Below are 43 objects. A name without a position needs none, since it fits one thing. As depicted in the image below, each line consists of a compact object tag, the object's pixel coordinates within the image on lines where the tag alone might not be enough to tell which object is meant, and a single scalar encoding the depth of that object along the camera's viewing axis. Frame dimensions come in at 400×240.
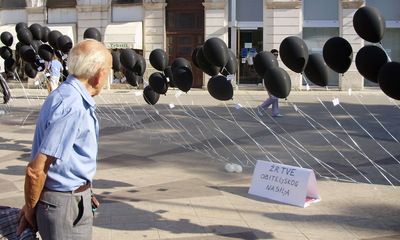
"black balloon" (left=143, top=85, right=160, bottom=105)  10.46
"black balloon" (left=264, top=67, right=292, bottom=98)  6.98
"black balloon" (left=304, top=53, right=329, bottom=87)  7.16
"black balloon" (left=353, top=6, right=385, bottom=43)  6.06
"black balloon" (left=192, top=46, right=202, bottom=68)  8.90
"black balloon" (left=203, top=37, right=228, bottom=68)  7.60
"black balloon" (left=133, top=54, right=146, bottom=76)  10.12
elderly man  2.94
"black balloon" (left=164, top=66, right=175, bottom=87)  9.53
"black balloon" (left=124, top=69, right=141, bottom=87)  10.68
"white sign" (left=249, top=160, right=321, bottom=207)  6.34
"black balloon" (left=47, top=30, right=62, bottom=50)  11.47
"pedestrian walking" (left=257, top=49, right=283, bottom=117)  15.04
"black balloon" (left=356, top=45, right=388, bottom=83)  5.93
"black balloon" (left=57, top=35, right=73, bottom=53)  11.09
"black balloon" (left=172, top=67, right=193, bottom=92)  8.77
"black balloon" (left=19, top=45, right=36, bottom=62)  12.02
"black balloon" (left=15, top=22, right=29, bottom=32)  12.43
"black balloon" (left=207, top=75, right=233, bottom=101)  8.02
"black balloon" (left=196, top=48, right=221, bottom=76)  8.11
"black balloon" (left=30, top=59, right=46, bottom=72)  12.18
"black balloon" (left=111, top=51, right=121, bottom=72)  10.77
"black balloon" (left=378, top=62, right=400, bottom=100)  5.47
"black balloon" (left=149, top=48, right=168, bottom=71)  9.88
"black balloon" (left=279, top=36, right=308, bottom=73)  6.74
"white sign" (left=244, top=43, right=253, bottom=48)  26.66
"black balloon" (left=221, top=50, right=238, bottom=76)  8.06
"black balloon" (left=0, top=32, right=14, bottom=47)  13.37
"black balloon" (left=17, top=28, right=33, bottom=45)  12.06
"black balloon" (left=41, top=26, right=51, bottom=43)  12.22
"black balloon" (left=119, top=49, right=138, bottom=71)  10.09
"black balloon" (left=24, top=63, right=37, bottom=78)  12.92
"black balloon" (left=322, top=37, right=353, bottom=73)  6.50
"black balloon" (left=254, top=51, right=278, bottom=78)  7.33
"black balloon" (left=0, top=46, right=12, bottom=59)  13.80
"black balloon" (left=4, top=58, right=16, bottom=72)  14.01
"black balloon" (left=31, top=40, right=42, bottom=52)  12.12
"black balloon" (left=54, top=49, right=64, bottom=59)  12.10
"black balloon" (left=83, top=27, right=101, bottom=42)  10.72
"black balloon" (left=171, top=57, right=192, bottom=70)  8.98
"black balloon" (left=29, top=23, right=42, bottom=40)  12.18
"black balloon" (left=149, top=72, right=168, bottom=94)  9.77
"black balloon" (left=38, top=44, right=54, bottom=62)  11.82
